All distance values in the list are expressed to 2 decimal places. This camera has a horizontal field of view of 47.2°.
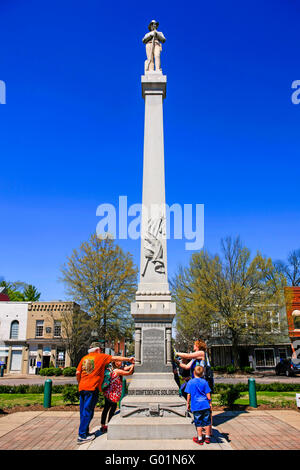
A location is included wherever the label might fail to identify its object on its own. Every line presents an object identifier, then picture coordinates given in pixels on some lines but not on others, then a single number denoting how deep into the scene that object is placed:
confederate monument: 6.69
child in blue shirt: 6.22
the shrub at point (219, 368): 31.65
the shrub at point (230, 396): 10.57
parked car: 26.33
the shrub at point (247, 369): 30.45
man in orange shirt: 6.41
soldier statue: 11.81
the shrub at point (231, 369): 29.83
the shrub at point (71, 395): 11.38
